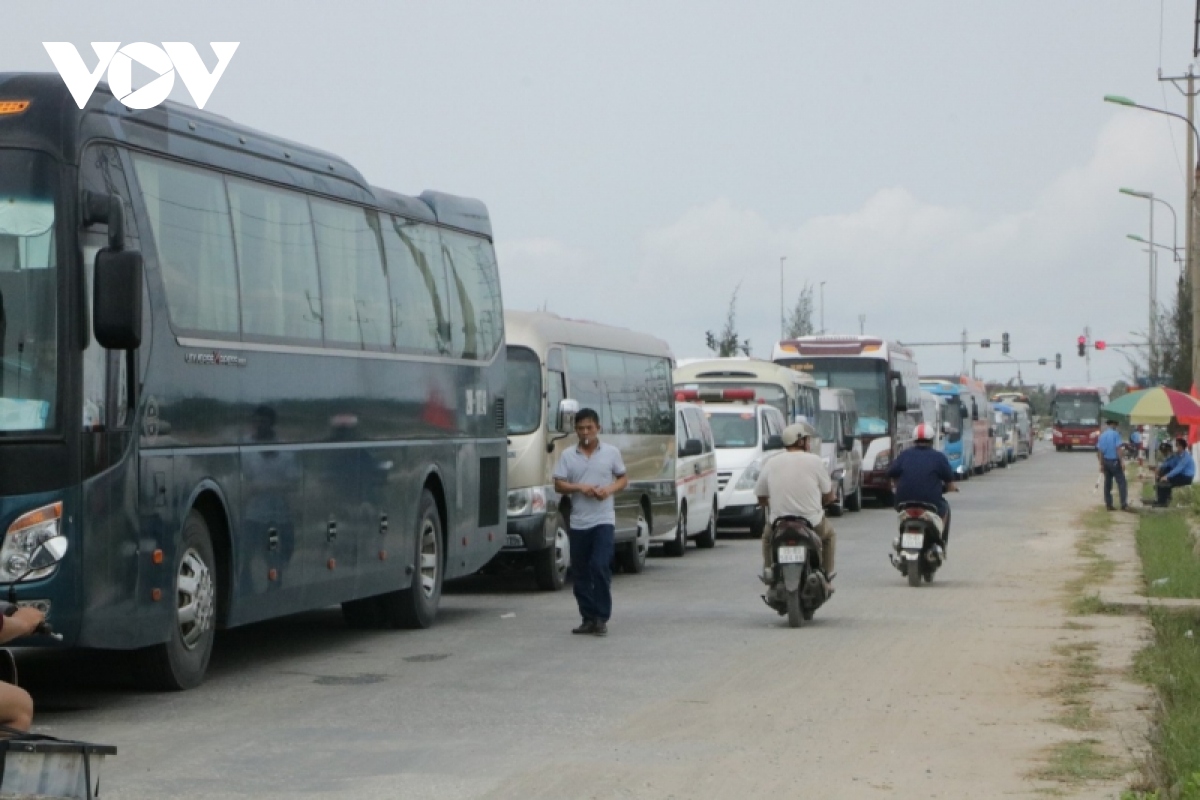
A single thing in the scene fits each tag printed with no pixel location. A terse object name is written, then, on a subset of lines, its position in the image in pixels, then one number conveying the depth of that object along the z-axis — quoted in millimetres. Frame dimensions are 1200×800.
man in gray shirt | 16078
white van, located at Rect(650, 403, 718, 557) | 27297
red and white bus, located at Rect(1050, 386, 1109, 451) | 106938
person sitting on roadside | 38750
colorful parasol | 36125
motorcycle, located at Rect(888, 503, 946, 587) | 21406
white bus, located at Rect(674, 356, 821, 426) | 36469
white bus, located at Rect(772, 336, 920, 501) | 43938
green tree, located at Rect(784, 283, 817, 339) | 71875
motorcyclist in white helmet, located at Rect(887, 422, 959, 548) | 21578
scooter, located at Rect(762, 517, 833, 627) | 16875
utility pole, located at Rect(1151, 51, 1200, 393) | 37625
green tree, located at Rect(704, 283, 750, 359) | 62219
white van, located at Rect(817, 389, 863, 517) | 38156
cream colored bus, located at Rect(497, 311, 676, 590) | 20422
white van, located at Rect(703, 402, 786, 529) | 32250
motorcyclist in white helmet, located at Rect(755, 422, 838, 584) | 17228
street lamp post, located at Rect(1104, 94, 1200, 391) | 37656
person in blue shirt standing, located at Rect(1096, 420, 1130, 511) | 38688
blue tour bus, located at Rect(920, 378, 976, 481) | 62969
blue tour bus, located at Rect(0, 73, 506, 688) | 10852
